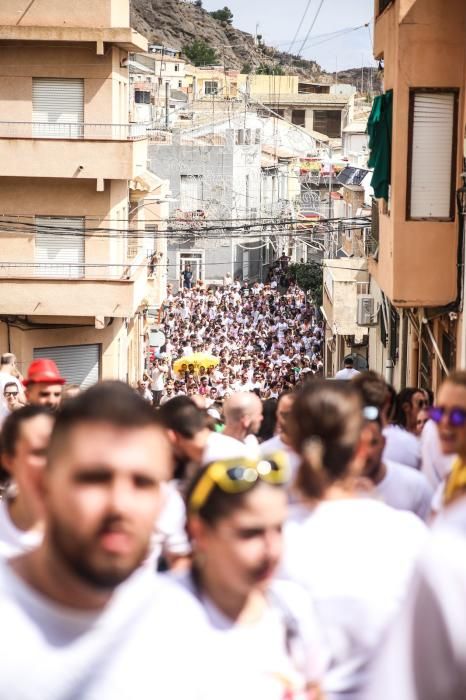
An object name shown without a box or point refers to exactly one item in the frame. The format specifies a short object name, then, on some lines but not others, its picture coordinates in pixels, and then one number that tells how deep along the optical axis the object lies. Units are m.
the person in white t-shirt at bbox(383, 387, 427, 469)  13.62
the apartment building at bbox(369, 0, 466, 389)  30.61
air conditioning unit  52.78
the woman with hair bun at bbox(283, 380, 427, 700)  7.58
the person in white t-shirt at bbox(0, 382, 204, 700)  5.19
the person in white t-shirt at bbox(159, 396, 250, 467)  12.09
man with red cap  15.30
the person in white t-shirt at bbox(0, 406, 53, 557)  8.99
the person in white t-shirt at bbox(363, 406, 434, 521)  10.78
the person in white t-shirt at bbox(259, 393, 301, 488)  13.04
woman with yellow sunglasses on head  6.30
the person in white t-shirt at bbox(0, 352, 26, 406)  20.83
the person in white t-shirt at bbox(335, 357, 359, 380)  23.57
